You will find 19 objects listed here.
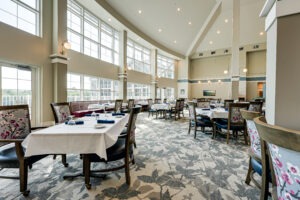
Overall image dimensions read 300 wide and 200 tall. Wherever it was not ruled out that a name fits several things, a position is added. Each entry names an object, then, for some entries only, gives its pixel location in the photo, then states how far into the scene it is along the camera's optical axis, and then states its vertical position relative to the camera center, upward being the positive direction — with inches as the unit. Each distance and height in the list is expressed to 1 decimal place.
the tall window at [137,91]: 450.0 +19.9
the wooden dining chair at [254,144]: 61.7 -18.7
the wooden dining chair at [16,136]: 68.0 -19.6
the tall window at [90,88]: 280.8 +18.8
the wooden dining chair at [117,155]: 75.1 -28.0
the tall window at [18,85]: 181.2 +13.3
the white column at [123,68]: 378.0 +70.3
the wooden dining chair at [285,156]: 25.5 -10.3
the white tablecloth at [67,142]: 66.4 -19.3
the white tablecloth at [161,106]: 298.5 -16.9
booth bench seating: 256.7 -20.0
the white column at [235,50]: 311.9 +95.6
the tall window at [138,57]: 445.4 +122.1
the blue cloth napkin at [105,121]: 89.2 -13.7
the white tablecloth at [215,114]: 159.5 -15.9
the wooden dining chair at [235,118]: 145.7 -18.7
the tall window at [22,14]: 176.9 +99.2
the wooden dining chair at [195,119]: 169.0 -24.0
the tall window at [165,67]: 584.8 +120.7
